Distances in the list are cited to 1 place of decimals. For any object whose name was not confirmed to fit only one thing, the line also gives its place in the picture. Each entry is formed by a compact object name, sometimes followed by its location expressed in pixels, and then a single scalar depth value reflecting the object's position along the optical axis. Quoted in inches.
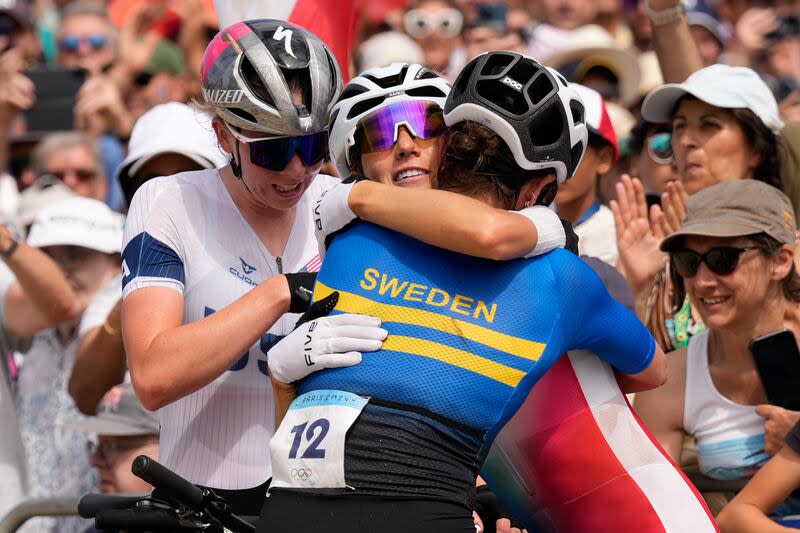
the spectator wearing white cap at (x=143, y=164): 470.0
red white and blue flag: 472.1
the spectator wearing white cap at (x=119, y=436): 494.3
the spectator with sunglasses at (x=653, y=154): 545.6
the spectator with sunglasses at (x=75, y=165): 713.6
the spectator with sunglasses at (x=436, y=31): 898.7
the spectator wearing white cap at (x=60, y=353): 549.3
